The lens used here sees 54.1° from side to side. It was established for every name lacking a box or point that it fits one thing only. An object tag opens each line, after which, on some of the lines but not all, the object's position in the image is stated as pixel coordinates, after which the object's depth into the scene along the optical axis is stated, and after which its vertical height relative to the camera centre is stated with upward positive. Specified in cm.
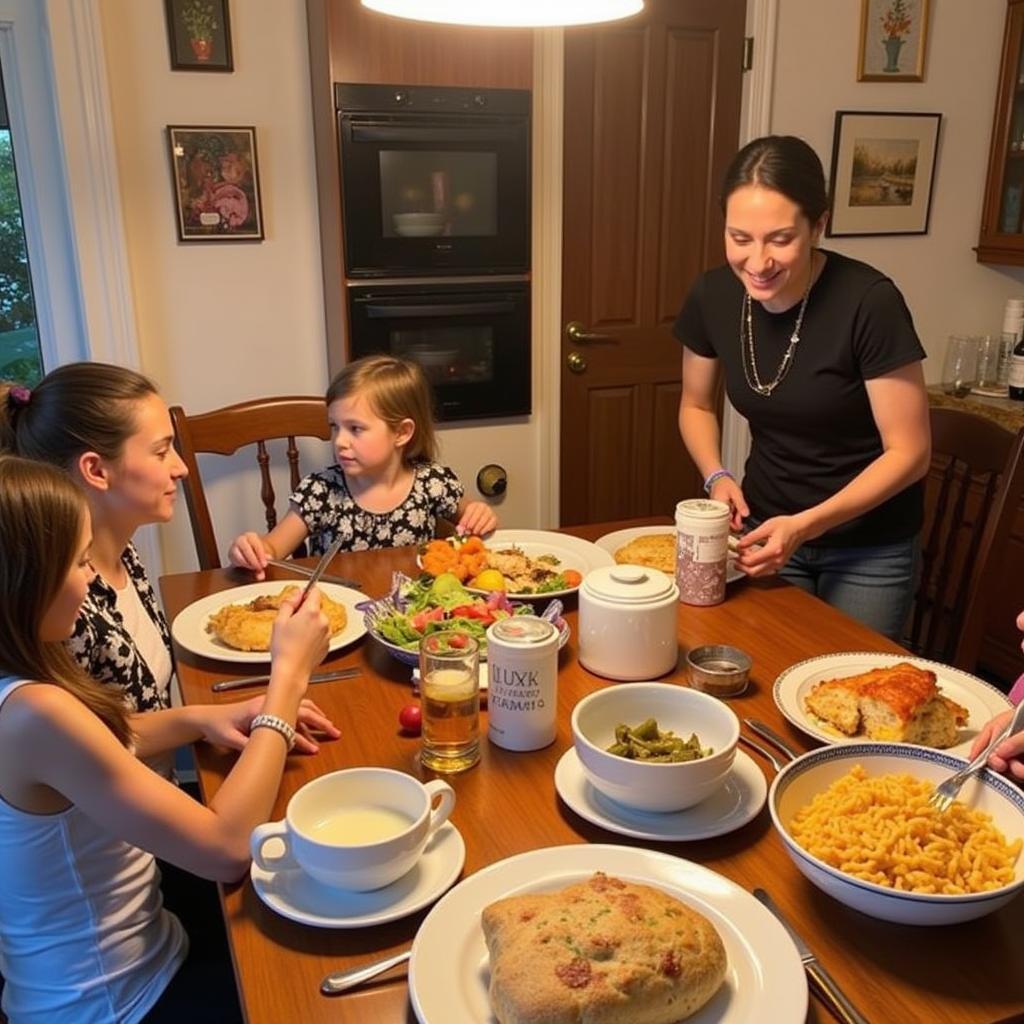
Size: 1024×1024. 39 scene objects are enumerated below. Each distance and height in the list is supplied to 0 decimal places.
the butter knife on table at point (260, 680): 137 -62
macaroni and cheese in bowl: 86 -56
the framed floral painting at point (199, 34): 256 +44
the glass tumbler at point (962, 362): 360 -53
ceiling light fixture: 138 +27
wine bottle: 334 -53
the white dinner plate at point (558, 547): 179 -60
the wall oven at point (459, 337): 272 -34
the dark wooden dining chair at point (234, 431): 209 -46
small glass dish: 133 -59
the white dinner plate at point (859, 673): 121 -60
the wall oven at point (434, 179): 258 +8
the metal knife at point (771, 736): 119 -61
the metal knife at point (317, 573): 136 -49
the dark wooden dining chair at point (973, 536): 171 -56
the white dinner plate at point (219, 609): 145 -61
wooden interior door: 313 -3
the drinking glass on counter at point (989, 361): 359 -52
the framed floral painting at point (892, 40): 331 +54
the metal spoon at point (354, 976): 84 -62
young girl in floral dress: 210 -56
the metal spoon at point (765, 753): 116 -61
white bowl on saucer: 101 -55
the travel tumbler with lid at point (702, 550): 155 -52
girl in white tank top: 103 -59
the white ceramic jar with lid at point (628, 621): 133 -53
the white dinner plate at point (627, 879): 80 -60
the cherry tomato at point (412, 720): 124 -60
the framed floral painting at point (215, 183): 265 +8
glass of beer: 115 -55
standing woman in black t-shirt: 173 -32
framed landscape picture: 341 +13
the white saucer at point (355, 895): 91 -61
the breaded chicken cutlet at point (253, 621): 145 -58
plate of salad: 140 -56
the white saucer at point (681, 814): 102 -61
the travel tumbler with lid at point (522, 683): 117 -53
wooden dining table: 83 -62
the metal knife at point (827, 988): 81 -62
